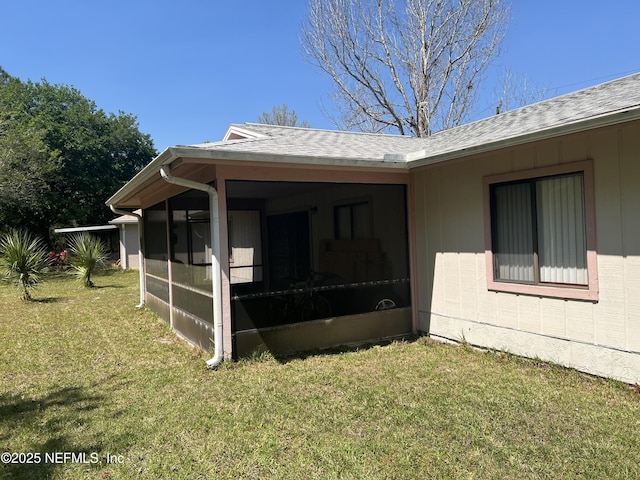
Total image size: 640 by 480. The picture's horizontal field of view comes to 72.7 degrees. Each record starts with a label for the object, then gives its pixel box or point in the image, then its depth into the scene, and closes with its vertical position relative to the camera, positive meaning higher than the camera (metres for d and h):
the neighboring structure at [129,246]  21.05 +0.23
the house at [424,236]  4.22 +0.08
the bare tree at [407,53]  18.14 +8.19
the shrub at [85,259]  13.80 -0.22
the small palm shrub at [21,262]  10.77 -0.21
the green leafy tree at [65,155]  18.84 +5.46
